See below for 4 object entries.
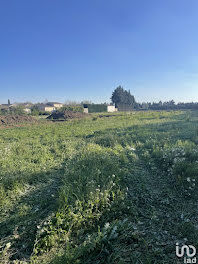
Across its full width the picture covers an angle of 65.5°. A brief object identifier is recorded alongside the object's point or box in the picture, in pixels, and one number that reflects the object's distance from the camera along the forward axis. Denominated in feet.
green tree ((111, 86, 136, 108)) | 208.03
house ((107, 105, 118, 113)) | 174.50
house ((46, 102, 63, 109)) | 252.87
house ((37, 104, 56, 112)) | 203.80
